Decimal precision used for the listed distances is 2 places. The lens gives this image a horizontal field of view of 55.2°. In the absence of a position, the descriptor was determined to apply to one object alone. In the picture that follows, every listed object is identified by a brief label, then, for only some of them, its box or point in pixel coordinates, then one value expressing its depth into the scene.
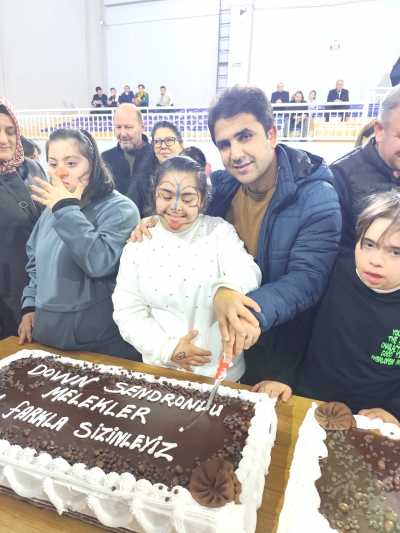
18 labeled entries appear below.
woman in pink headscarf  1.73
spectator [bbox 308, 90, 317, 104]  7.68
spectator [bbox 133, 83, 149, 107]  8.23
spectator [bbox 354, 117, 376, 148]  1.79
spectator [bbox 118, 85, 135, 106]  8.31
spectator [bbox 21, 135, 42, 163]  2.11
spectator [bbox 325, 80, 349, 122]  7.08
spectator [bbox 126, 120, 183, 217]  1.81
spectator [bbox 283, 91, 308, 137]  4.44
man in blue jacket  1.19
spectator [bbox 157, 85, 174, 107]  8.31
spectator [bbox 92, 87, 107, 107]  7.78
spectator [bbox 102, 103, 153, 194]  2.05
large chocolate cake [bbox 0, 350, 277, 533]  0.79
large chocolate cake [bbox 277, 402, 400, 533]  0.76
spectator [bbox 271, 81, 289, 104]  6.67
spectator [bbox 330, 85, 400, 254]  1.24
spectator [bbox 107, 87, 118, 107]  7.77
